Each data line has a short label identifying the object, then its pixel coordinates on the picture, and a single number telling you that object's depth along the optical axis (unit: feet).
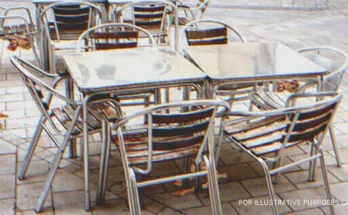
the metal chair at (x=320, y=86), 11.55
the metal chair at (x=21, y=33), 18.02
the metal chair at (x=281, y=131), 9.04
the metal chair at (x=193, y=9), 21.08
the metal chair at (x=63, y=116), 9.91
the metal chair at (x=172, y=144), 8.52
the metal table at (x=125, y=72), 9.70
